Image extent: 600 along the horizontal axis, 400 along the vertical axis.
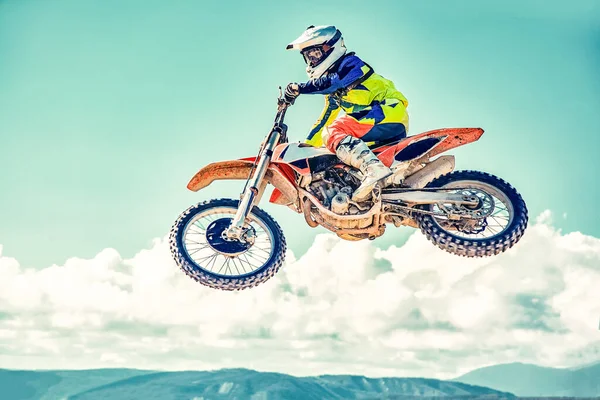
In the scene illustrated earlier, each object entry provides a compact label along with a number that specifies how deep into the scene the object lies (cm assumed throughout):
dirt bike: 1072
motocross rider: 1065
